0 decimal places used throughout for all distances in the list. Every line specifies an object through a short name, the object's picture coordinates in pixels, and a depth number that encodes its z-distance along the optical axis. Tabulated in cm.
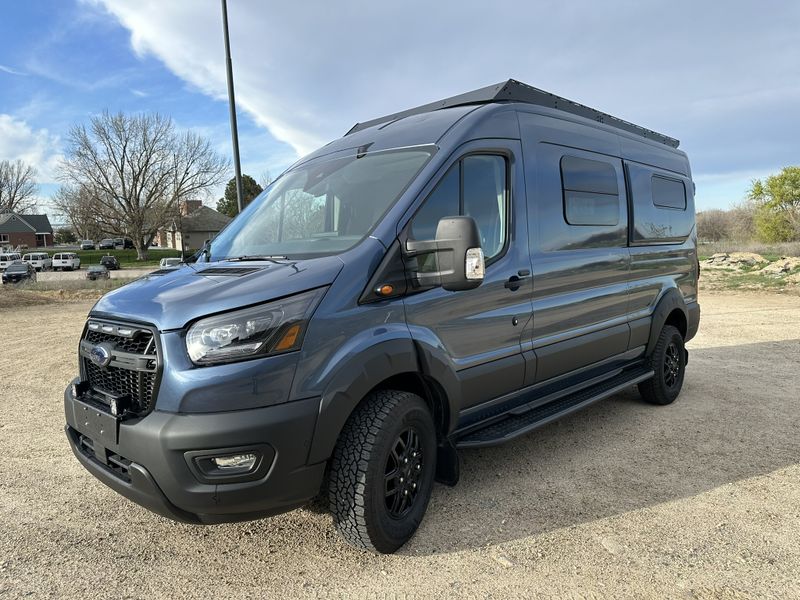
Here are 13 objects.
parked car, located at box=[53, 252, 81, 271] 4444
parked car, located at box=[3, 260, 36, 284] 2958
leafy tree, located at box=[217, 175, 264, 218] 5294
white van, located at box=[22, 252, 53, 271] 4516
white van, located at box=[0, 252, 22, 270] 4686
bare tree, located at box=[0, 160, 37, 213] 8231
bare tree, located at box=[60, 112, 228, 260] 5306
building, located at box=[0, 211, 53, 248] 8112
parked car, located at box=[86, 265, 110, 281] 3040
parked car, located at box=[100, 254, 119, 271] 4544
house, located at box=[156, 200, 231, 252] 6097
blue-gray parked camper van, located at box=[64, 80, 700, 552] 242
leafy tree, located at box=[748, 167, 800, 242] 3738
